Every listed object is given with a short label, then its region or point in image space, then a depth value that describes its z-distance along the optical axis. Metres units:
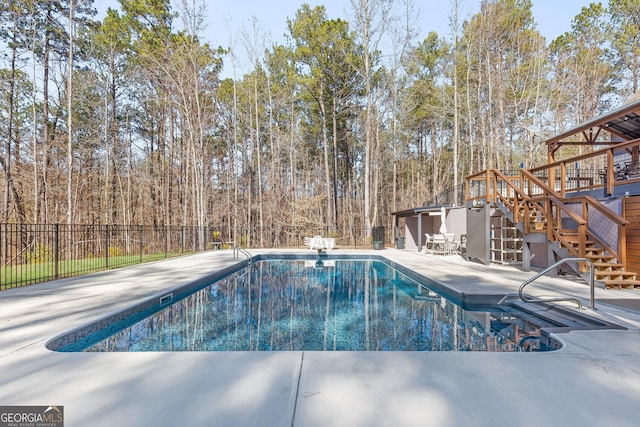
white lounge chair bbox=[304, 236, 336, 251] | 13.27
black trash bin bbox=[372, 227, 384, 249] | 15.31
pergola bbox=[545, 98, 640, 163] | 6.91
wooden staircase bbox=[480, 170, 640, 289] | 5.53
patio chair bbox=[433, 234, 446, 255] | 12.02
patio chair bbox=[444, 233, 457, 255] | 11.79
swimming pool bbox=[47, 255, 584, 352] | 3.44
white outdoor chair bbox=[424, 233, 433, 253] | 12.62
